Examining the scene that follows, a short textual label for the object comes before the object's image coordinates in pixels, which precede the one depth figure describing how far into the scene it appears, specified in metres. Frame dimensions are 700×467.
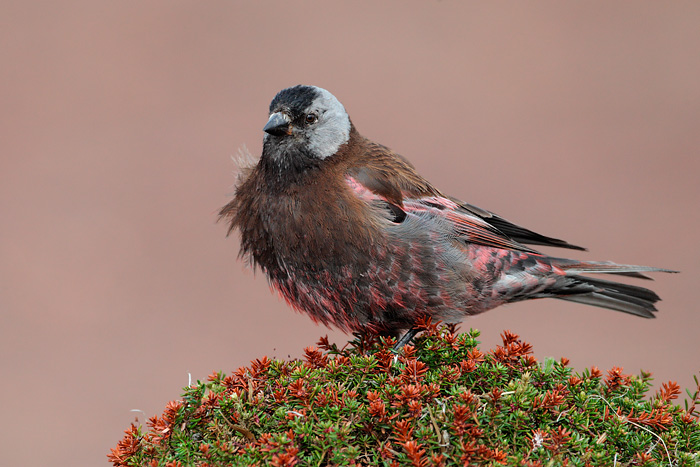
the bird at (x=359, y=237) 6.61
